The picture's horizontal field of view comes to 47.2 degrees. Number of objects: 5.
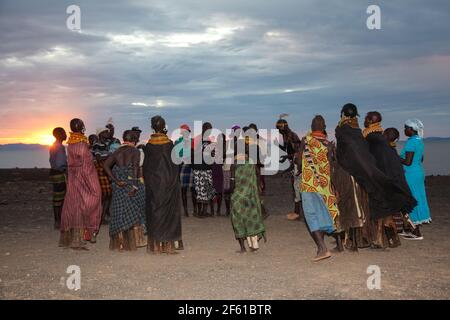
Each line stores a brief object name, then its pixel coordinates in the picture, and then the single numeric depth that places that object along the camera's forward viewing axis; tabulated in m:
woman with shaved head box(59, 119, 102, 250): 8.75
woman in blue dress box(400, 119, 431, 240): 9.32
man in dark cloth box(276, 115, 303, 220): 11.51
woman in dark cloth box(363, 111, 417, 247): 8.44
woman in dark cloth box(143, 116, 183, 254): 8.37
